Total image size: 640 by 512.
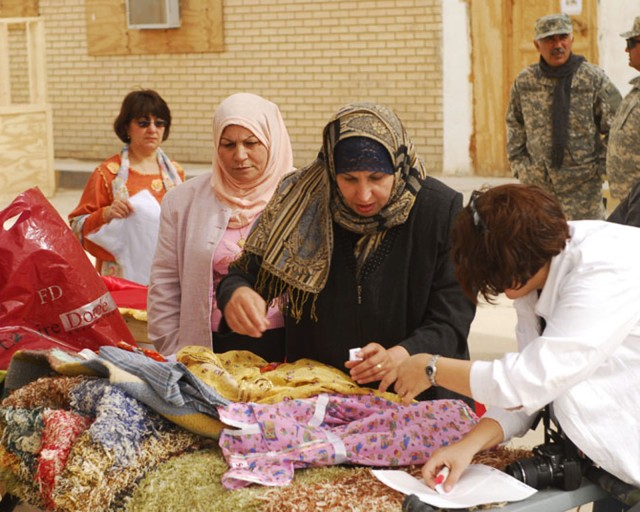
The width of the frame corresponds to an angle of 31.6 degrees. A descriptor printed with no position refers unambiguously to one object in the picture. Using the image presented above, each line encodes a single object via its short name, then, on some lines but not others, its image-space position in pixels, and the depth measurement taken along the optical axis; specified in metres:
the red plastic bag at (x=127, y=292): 4.93
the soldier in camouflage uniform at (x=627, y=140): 6.20
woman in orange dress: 5.59
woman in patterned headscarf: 3.03
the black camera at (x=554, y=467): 2.54
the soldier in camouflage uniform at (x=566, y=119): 7.08
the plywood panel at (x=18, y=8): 15.70
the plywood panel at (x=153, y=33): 14.24
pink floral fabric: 2.75
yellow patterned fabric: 2.98
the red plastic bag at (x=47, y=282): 3.80
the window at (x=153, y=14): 14.34
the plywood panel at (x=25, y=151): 13.05
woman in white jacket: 2.34
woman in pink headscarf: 3.94
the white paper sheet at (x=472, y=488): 2.47
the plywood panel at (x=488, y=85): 12.05
